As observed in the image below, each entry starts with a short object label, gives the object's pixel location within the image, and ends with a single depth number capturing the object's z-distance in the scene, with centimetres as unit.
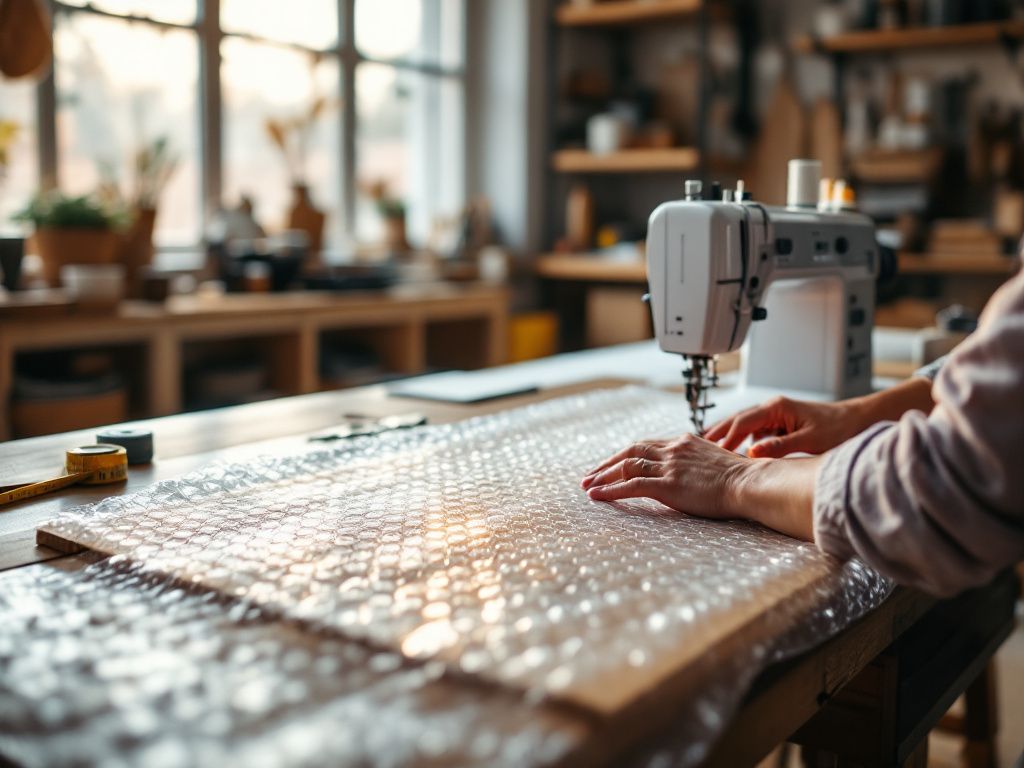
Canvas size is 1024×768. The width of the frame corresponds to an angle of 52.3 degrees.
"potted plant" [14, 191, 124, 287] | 298
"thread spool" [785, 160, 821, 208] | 170
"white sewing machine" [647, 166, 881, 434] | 133
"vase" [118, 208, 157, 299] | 321
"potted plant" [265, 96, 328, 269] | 393
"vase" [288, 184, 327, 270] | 397
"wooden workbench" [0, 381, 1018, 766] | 79
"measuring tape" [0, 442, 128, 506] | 124
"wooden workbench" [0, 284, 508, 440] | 279
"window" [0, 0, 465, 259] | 349
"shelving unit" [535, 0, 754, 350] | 453
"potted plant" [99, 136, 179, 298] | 323
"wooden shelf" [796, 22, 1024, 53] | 399
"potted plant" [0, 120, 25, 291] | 283
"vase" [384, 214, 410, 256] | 445
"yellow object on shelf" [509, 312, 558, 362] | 454
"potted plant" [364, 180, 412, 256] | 444
